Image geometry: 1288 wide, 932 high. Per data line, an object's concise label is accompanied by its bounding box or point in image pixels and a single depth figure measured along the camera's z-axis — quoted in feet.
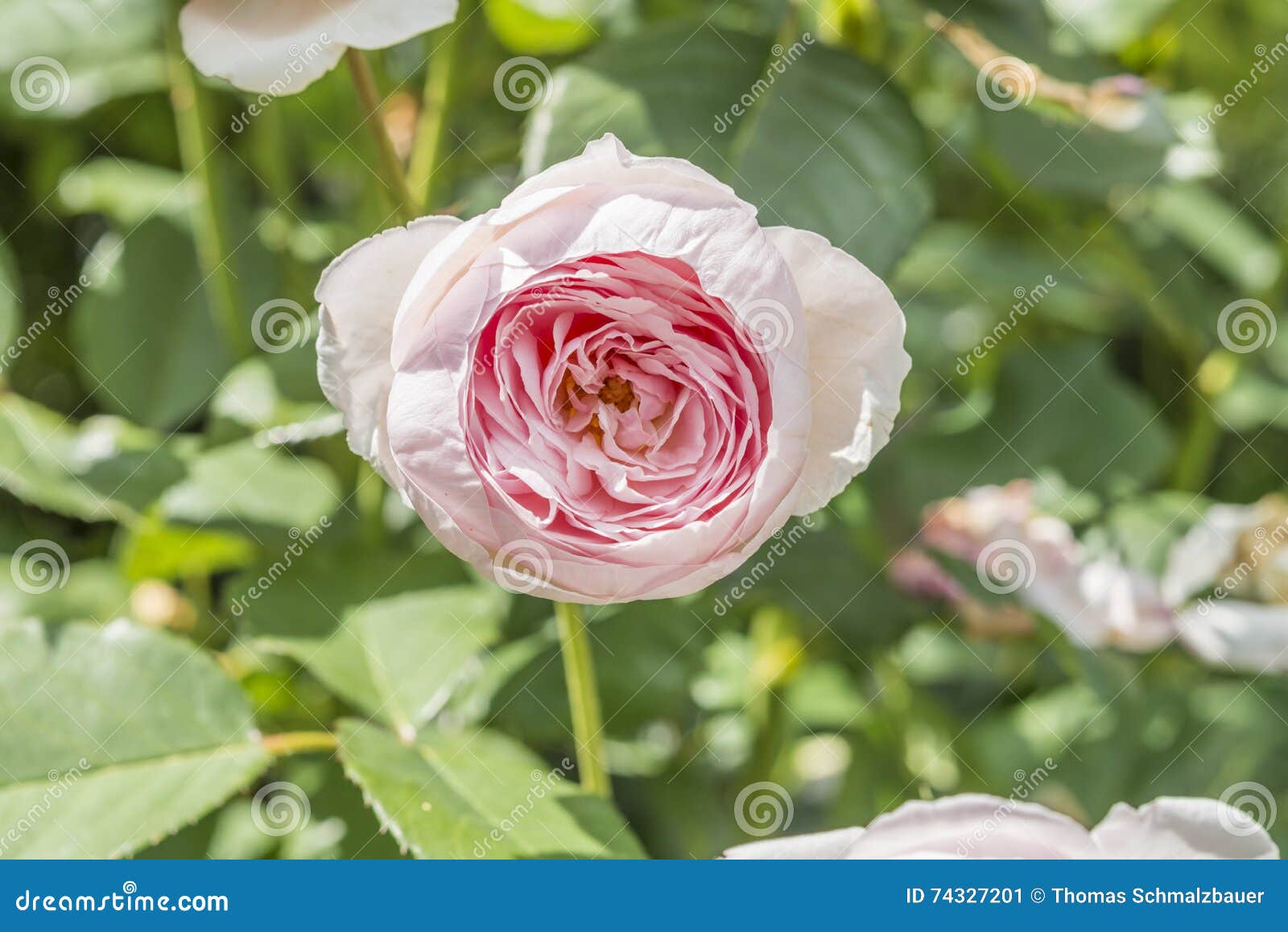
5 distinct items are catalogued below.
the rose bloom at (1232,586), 2.14
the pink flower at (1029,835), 1.64
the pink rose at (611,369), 1.62
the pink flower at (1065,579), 2.15
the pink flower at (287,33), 1.71
